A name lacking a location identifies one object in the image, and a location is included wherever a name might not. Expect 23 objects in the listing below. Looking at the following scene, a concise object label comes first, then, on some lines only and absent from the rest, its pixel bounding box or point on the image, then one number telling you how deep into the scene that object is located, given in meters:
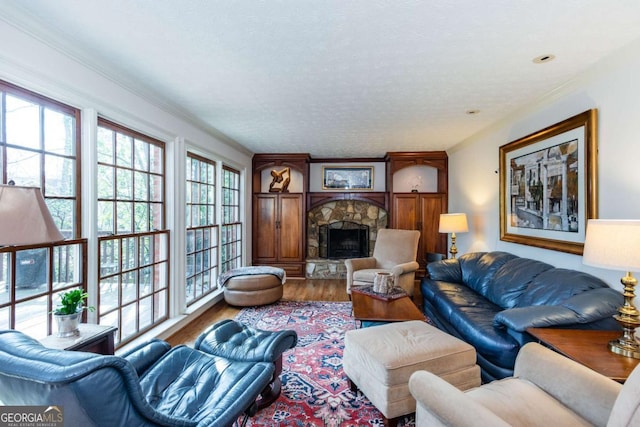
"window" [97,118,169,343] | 2.35
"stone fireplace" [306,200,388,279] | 5.90
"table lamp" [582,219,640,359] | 1.44
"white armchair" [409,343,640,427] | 1.11
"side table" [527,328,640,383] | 1.36
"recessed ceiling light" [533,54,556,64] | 2.05
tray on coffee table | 2.77
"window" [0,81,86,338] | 1.66
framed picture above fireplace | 5.90
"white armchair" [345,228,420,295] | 3.95
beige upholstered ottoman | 1.66
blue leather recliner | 0.77
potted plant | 1.60
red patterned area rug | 1.80
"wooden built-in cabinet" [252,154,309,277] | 5.65
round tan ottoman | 3.80
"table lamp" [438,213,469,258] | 4.06
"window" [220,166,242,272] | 4.64
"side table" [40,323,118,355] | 1.53
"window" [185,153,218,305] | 3.65
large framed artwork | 2.29
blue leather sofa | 1.83
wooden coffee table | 2.34
